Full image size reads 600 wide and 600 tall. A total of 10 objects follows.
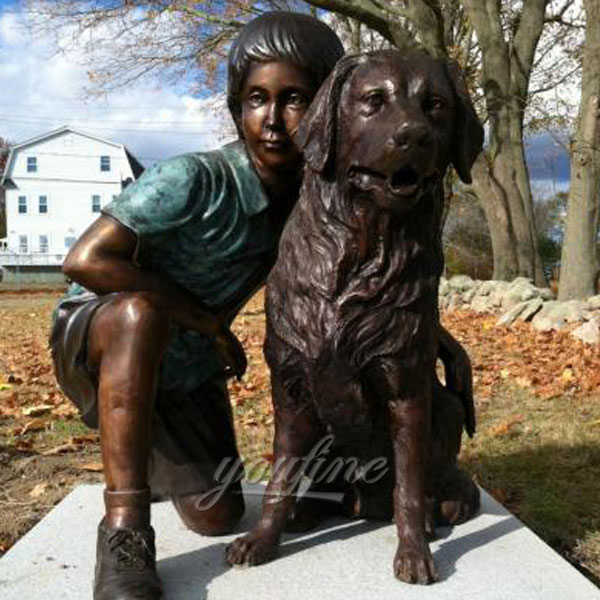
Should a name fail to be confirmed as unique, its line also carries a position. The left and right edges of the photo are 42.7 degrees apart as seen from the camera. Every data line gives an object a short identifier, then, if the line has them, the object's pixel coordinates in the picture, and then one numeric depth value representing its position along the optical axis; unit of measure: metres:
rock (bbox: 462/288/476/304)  11.67
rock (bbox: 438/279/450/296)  12.56
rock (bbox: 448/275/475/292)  12.47
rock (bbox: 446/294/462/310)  11.93
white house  37.72
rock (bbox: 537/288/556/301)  10.06
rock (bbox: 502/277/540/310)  9.84
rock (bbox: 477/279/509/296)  10.79
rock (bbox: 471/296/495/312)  10.60
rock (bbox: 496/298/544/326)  9.19
